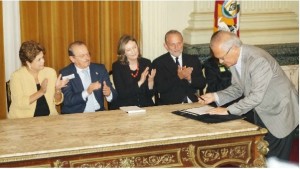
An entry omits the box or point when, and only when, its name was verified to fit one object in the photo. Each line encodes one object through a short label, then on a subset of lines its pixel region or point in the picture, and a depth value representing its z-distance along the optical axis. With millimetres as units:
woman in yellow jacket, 4648
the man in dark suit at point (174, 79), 5312
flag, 5887
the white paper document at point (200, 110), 3979
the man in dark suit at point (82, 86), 4770
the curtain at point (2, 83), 5449
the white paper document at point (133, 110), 4078
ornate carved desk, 3152
